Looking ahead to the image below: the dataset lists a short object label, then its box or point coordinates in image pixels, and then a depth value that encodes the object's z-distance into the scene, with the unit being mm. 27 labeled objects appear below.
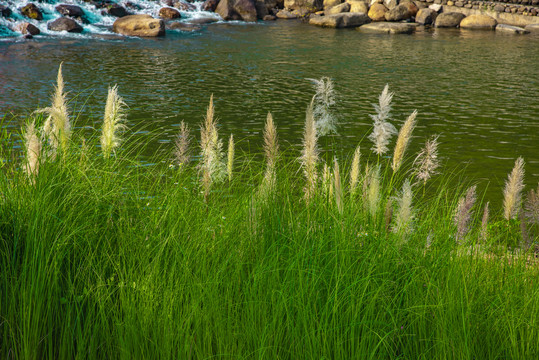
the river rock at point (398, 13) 36062
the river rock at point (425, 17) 35906
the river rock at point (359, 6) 36969
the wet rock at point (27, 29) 26484
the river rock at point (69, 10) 30109
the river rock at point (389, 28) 32750
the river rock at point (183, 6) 36156
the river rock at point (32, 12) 28672
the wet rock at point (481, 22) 34656
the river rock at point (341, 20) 34034
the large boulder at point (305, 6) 38594
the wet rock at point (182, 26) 30722
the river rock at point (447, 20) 35500
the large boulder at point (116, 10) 32062
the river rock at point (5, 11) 27891
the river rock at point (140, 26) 28047
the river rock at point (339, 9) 36969
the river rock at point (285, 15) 38000
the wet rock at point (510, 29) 32572
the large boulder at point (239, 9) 35688
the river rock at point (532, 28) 33331
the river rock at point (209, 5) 36562
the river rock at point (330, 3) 38594
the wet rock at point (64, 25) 28047
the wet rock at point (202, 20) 33438
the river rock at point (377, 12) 36156
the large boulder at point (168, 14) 33688
